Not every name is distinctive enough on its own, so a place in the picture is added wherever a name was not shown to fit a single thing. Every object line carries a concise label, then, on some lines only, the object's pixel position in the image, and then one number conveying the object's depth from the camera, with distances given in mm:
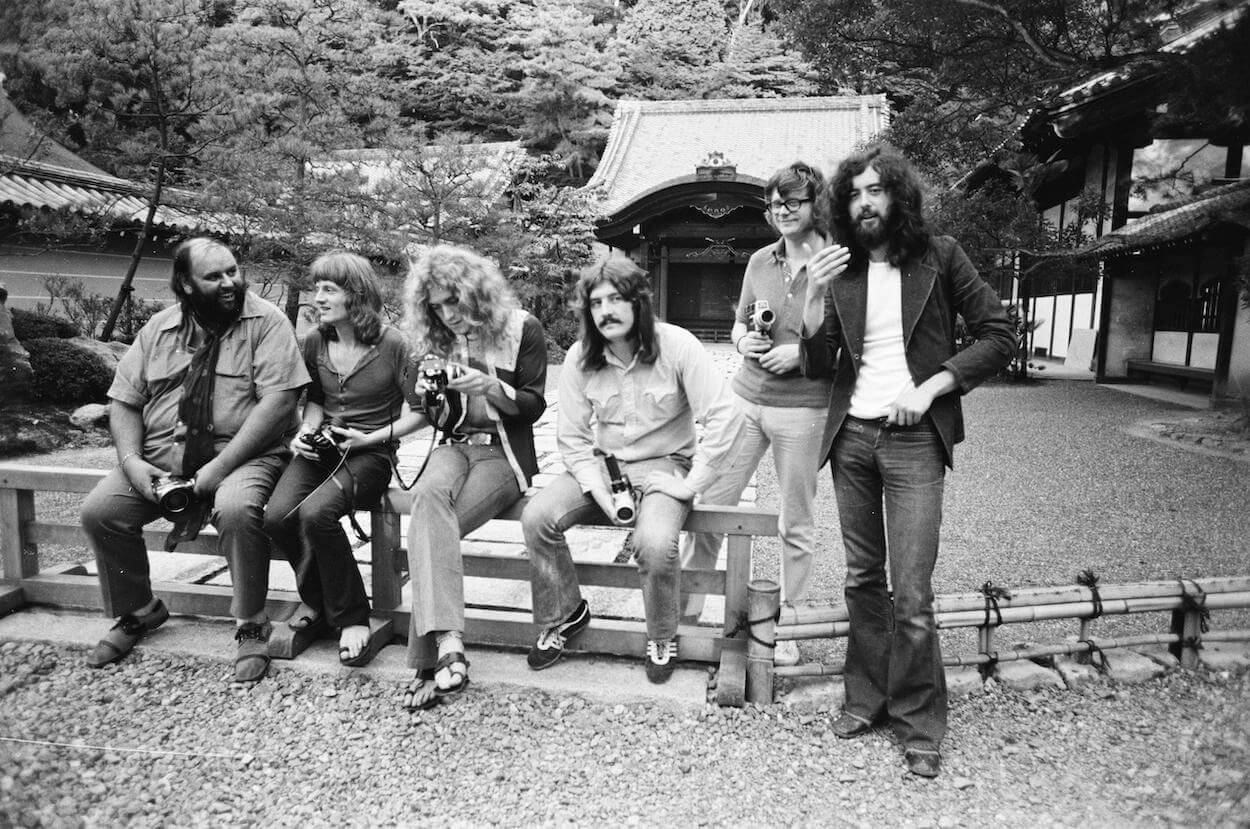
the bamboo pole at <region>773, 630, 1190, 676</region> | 2668
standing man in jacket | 2234
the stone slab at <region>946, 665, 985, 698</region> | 2631
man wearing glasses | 2760
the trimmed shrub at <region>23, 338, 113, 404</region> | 7957
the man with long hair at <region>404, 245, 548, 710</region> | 2615
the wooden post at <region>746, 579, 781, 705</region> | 2545
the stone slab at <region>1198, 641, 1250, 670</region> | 2734
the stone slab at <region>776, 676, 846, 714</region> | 2559
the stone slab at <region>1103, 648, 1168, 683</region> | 2689
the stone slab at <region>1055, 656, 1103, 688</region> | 2673
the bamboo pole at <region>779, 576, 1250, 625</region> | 2623
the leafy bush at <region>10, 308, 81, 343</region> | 8369
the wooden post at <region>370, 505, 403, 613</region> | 2928
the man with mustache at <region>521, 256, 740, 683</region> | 2637
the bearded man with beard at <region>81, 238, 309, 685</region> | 2818
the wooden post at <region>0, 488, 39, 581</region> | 3172
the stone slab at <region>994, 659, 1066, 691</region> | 2670
